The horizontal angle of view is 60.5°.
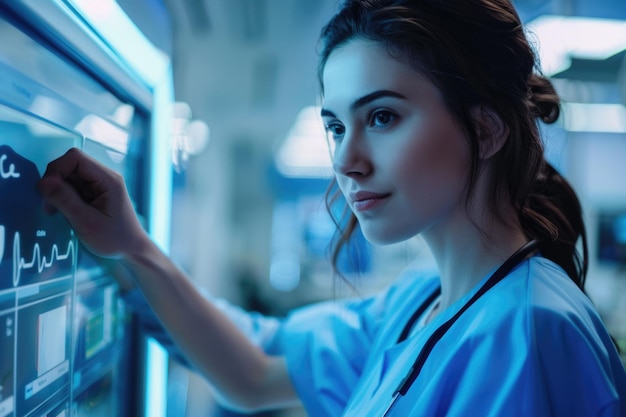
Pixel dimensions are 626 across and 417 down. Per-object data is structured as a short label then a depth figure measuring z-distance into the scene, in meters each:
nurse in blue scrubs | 0.60
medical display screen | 0.47
